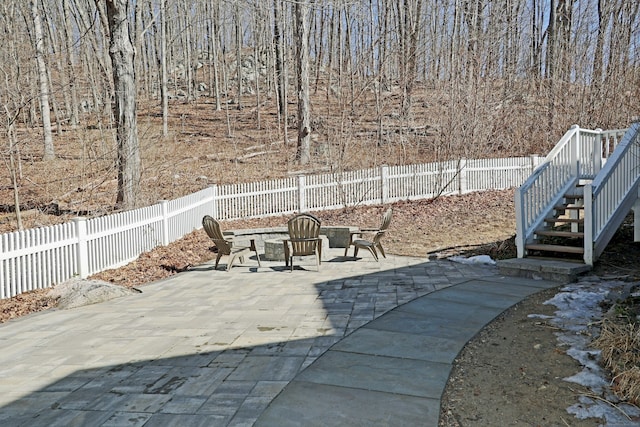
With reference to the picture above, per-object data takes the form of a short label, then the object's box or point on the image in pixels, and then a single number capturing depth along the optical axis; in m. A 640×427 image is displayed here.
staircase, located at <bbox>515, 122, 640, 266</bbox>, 7.66
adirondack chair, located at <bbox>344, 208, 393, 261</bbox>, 9.28
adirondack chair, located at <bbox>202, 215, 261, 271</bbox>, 8.72
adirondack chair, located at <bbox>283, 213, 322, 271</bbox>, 8.54
